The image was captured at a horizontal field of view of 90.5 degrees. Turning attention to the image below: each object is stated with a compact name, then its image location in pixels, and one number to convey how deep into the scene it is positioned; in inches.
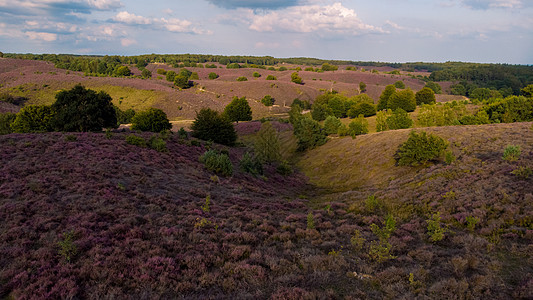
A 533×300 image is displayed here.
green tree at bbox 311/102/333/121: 3063.5
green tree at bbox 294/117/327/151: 2023.9
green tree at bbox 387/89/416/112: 3058.6
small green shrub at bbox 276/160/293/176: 1461.6
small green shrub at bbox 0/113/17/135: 1626.5
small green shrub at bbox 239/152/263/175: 1221.7
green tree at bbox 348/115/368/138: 2033.2
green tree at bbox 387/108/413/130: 2153.8
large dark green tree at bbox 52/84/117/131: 1382.9
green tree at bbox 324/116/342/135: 2188.5
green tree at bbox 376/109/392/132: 2145.7
